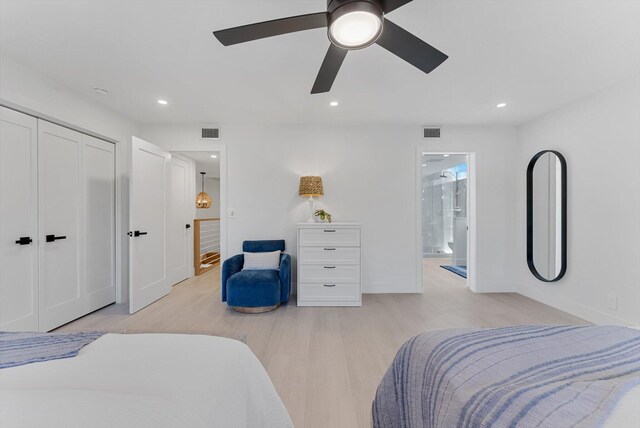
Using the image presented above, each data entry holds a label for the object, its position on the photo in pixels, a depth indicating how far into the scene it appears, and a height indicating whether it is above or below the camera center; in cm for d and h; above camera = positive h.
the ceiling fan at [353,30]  121 +93
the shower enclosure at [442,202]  616 +27
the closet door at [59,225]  248 -10
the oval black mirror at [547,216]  313 -4
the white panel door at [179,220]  407 -10
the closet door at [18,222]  217 -6
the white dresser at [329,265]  323 -64
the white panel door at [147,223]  302 -11
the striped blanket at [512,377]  60 -46
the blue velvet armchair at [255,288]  295 -84
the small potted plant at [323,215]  350 -2
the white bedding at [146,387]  53 -42
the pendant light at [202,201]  633 +32
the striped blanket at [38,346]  76 -42
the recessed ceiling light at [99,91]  268 +129
